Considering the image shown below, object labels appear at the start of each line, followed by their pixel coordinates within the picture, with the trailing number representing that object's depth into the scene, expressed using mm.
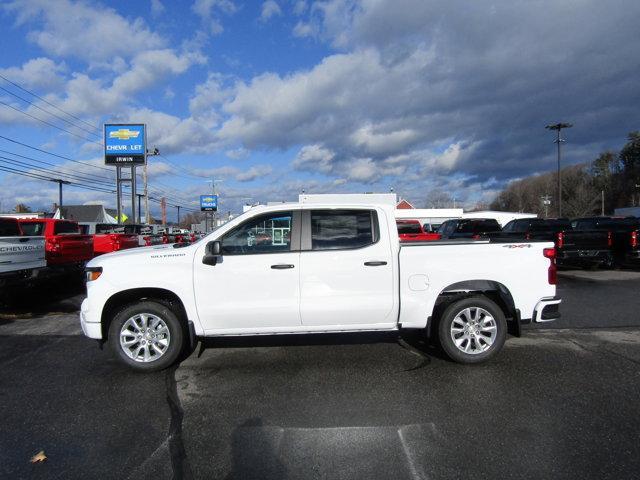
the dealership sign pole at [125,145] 37000
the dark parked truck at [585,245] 14312
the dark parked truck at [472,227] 17969
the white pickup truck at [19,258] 9039
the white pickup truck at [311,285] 5262
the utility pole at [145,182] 45906
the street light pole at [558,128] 44284
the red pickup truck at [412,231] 17266
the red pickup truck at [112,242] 14812
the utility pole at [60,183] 52412
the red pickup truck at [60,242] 11672
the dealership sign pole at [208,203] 71325
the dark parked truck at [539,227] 14820
